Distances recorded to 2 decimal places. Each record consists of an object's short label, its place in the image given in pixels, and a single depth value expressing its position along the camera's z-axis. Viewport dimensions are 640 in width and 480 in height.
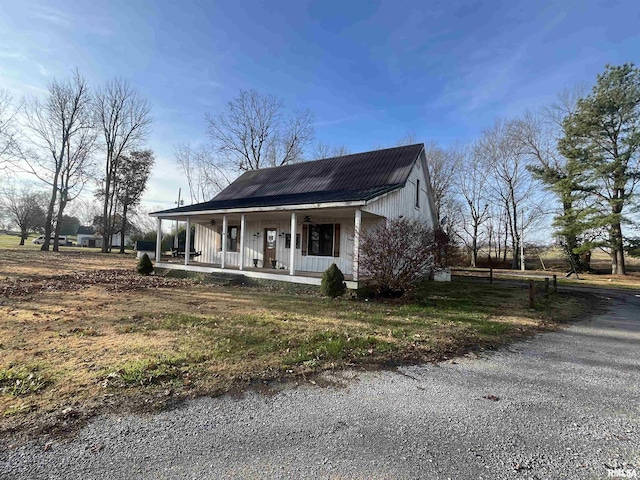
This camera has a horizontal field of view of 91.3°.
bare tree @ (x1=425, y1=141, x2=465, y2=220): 34.16
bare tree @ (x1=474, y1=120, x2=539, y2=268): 31.88
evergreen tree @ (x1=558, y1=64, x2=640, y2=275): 21.41
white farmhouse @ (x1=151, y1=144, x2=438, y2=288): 11.50
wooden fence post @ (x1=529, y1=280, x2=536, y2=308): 9.37
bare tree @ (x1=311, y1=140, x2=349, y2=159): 35.56
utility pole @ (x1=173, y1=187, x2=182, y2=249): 38.74
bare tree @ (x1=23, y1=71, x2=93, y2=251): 29.12
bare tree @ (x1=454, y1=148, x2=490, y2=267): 35.88
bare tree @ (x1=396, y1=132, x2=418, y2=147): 33.73
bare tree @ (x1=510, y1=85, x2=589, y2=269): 23.66
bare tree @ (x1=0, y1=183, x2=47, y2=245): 46.19
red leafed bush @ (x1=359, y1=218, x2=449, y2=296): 9.40
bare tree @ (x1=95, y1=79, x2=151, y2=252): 32.19
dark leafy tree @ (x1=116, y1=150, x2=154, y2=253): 34.56
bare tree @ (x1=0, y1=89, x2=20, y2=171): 25.12
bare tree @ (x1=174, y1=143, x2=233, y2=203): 35.47
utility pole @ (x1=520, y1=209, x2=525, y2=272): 30.81
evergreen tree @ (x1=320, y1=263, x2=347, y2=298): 9.95
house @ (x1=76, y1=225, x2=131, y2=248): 56.47
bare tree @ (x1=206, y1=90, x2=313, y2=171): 32.66
